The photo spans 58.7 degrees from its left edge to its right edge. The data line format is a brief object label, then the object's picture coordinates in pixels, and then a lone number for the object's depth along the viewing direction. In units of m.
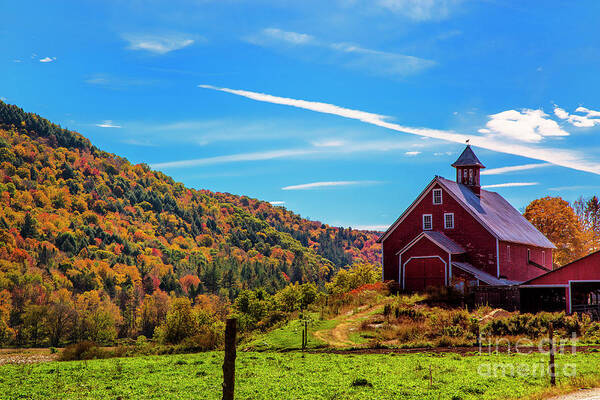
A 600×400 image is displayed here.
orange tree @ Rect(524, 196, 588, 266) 78.38
